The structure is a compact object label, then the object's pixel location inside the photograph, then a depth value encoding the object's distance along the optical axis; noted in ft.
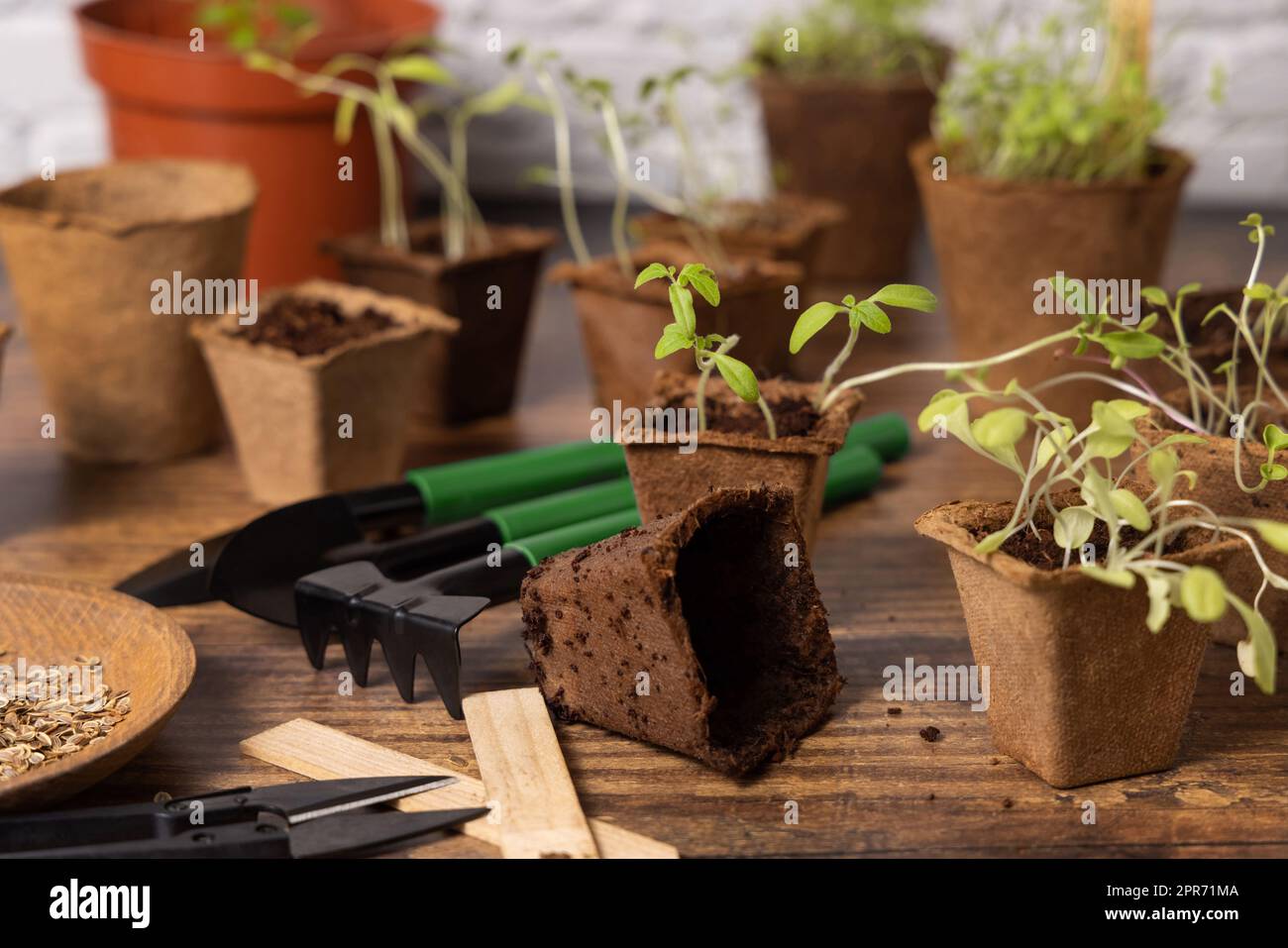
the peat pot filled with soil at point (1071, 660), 1.81
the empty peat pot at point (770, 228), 2.65
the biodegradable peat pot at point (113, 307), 2.38
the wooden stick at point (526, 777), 1.81
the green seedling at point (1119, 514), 1.72
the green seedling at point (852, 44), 3.01
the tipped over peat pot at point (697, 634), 1.87
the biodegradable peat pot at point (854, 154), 2.92
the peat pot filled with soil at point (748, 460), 2.04
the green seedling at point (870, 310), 1.90
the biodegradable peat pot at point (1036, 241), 2.46
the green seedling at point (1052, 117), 2.46
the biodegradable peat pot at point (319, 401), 2.29
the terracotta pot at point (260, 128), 2.75
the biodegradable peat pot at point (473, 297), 2.51
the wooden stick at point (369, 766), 1.82
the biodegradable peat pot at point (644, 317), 2.44
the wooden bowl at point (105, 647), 1.81
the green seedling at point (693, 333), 1.93
